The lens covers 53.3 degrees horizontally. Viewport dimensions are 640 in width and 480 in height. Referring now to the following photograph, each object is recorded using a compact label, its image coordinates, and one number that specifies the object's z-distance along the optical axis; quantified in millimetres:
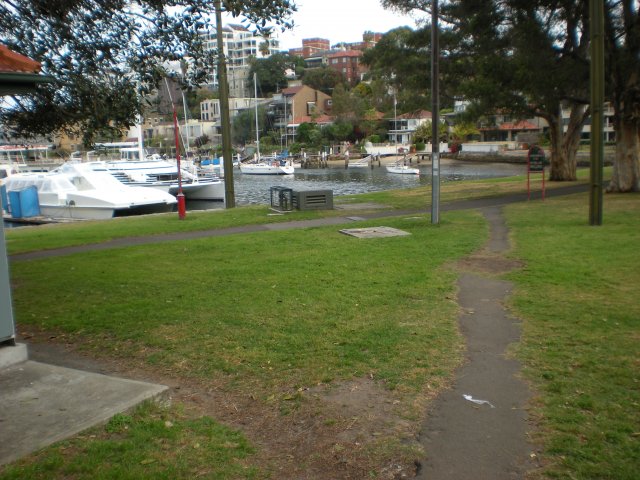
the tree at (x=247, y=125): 103600
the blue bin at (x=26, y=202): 30672
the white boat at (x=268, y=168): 71500
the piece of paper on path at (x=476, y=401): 5019
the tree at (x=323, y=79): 129250
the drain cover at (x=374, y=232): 13781
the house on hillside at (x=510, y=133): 97125
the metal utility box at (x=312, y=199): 19906
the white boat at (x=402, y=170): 64438
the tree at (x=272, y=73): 128500
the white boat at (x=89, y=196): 28828
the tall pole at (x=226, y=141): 20844
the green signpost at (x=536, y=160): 20781
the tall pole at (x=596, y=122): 14180
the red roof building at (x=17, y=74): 4797
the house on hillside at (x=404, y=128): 107062
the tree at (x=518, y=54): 20500
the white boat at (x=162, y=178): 35250
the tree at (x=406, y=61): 28453
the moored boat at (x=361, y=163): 88006
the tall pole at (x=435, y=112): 14375
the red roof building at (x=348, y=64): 152625
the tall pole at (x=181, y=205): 19469
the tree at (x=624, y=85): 19812
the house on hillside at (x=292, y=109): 111938
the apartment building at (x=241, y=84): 121181
